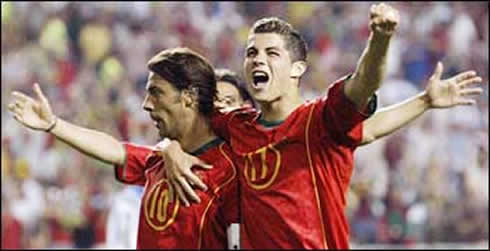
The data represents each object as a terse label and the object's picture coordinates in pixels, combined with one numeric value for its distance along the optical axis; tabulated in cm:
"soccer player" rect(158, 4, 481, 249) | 706
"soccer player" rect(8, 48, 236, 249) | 777
